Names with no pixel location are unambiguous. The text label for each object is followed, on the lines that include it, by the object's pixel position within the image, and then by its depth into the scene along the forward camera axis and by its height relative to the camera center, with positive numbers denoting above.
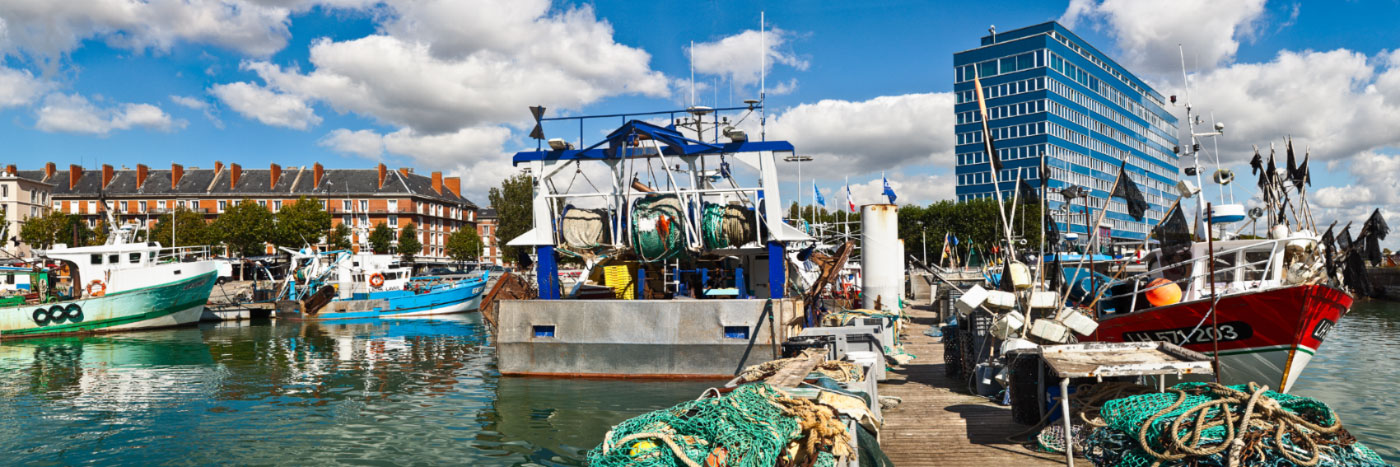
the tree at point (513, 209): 72.56 +5.55
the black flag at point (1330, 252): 13.60 -0.17
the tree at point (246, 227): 68.12 +4.37
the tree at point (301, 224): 67.19 +4.40
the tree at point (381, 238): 83.06 +3.75
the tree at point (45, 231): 71.19 +4.81
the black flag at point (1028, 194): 14.56 +1.04
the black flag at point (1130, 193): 14.13 +0.98
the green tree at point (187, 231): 73.06 +4.61
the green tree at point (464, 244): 94.25 +3.20
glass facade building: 74.25 +12.91
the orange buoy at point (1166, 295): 14.02 -0.81
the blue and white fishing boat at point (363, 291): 44.06 -0.90
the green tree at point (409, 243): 87.06 +3.29
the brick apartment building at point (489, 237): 118.05 +5.26
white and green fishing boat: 34.88 -0.47
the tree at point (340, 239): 73.78 +3.42
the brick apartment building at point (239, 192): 91.19 +9.92
